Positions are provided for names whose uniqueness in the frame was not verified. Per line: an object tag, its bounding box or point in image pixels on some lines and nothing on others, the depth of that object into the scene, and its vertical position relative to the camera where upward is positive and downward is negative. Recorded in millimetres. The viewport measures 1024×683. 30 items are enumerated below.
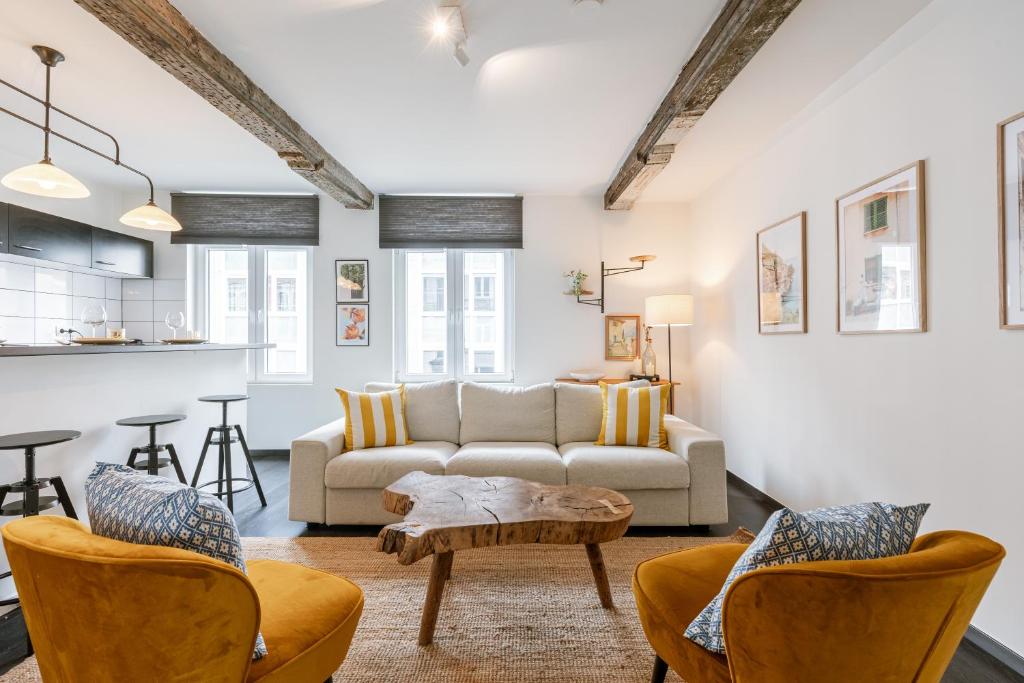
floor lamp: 3938 +277
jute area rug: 1646 -1151
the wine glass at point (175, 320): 3059 +155
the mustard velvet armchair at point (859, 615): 874 -529
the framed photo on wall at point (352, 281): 4633 +619
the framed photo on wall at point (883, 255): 2074 +427
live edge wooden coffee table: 1704 -693
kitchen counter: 1760 -26
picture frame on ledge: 4617 +58
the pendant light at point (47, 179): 2250 +809
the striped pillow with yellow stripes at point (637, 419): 3143 -516
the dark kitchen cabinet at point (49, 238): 3307 +804
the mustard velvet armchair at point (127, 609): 895 -528
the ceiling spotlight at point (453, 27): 1966 +1392
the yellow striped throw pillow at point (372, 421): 3074 -524
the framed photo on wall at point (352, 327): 4637 +161
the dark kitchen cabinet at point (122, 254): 3947 +804
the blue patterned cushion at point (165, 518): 1035 -399
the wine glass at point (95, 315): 2506 +154
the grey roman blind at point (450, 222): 4590 +1196
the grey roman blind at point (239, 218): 4531 +1222
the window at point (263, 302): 4691 +419
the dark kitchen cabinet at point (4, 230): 3209 +783
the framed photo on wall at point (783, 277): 2932 +442
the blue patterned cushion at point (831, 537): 991 -422
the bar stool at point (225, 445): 3053 -680
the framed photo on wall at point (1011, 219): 1630 +438
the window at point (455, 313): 4727 +304
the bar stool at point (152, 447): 2447 -555
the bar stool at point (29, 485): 1792 -559
